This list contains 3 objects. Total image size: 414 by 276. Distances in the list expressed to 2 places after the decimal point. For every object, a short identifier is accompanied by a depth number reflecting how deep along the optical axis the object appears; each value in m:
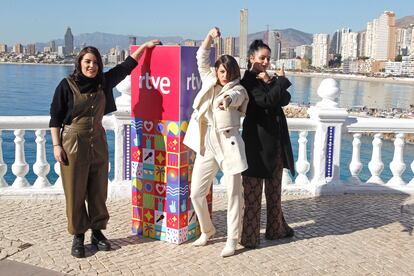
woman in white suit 4.03
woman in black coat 4.18
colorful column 4.27
